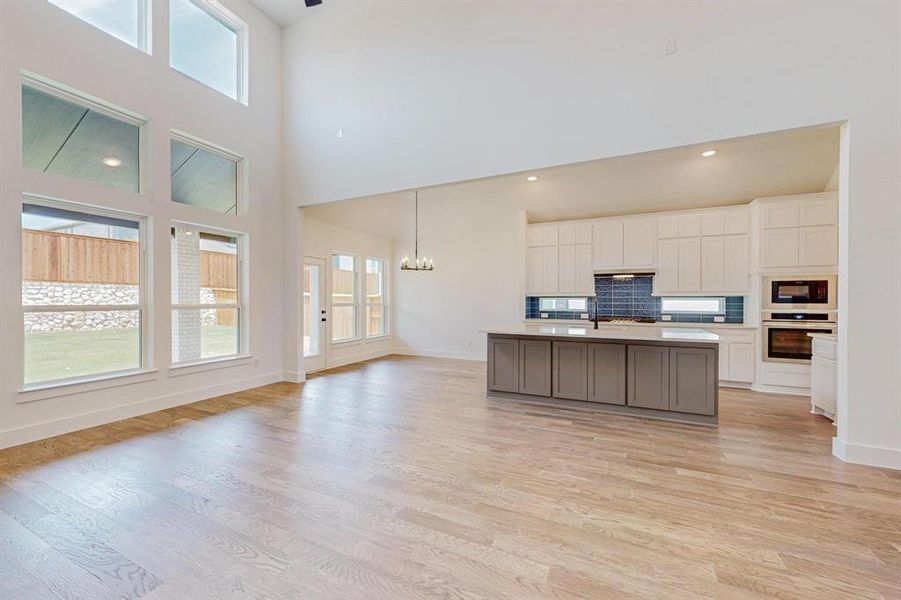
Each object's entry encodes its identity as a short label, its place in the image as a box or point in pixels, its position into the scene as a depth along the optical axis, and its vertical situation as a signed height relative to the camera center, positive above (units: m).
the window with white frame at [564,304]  6.89 -0.16
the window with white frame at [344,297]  7.24 -0.04
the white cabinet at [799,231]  4.82 +0.88
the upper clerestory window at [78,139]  3.44 +1.61
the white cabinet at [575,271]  6.52 +0.45
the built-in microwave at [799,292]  4.83 +0.05
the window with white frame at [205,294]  4.56 +0.01
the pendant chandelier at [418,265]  6.61 +0.56
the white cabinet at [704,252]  5.50 +0.68
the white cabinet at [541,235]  6.77 +1.14
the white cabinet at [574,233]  6.52 +1.13
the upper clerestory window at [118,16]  3.68 +2.99
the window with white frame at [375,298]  8.23 -0.06
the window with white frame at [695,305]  5.87 -0.16
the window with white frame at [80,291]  3.43 +0.04
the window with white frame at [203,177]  4.54 +1.58
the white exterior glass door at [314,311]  6.63 -0.29
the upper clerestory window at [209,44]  4.56 +3.38
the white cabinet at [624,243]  6.08 +0.91
